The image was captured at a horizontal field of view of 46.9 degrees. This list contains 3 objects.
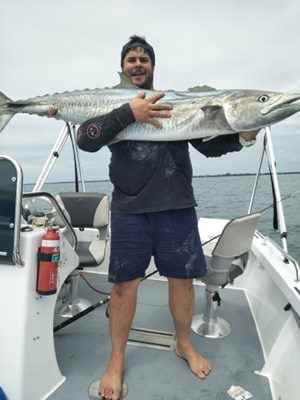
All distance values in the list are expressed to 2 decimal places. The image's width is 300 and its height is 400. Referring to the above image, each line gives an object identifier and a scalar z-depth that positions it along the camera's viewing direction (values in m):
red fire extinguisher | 2.01
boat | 1.97
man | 2.34
